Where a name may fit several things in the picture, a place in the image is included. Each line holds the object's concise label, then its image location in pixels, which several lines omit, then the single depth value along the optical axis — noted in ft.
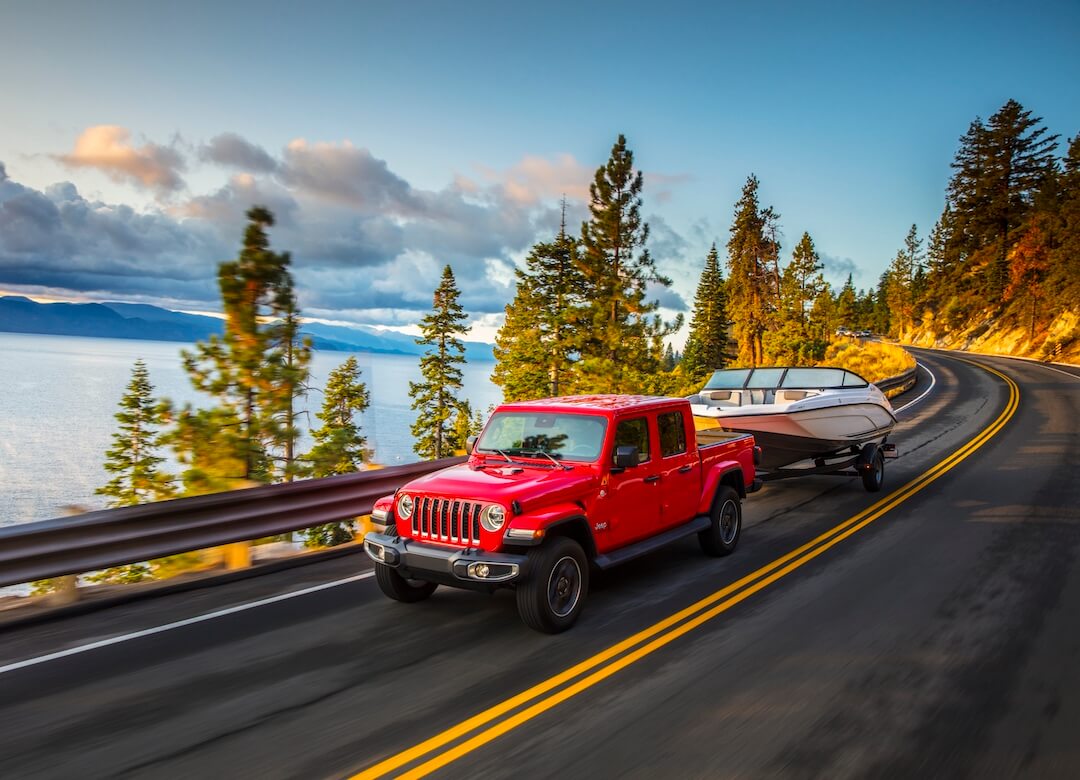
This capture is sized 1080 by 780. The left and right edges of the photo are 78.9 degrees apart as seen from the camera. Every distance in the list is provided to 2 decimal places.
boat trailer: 37.03
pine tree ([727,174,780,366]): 172.96
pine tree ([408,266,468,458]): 154.10
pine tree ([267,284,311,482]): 32.65
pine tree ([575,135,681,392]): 118.11
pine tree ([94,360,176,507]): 30.76
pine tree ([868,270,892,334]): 459.32
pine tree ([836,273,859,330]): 372.33
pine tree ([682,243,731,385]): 244.42
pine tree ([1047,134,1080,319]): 160.66
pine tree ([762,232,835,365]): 156.04
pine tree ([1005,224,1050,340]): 179.01
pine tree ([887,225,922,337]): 358.31
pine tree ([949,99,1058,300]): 211.45
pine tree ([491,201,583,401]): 128.88
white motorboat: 34.88
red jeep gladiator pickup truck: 17.35
